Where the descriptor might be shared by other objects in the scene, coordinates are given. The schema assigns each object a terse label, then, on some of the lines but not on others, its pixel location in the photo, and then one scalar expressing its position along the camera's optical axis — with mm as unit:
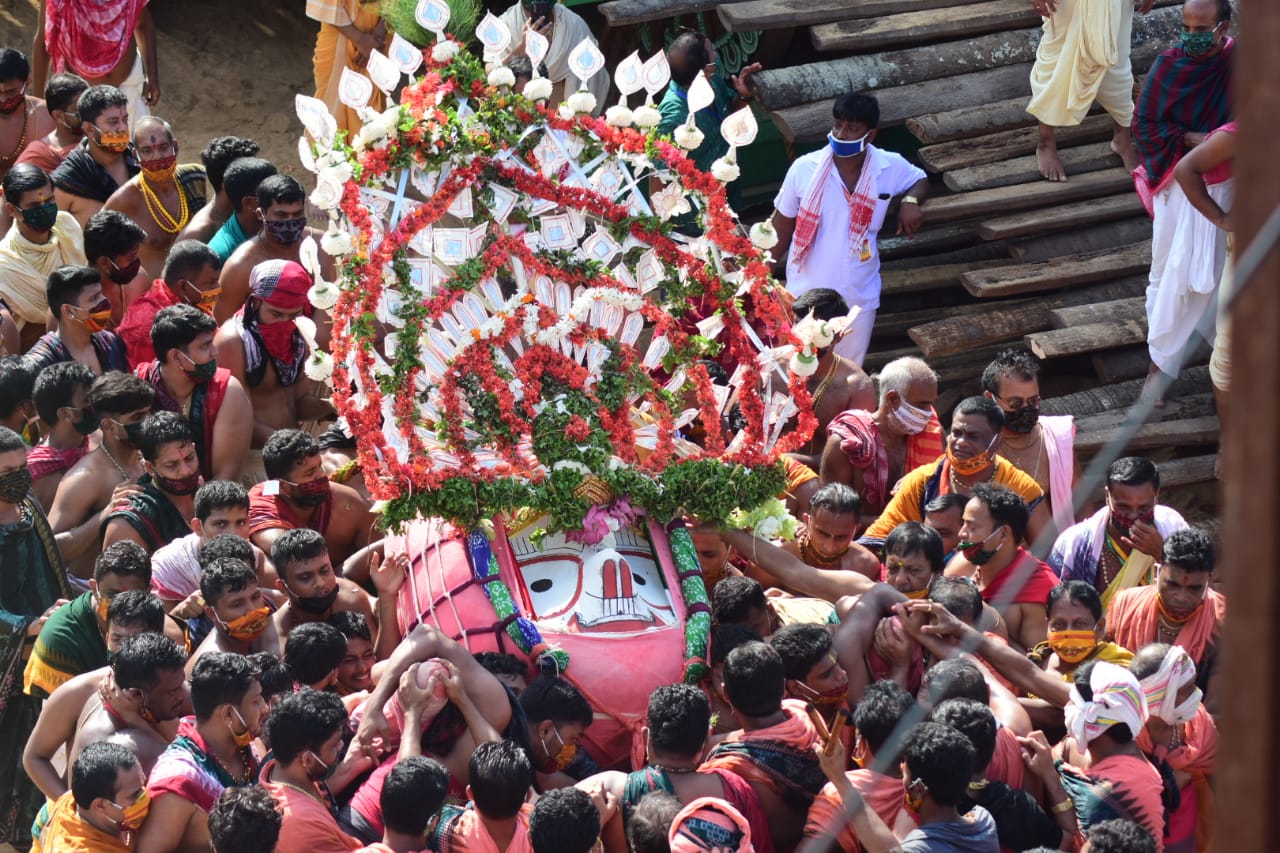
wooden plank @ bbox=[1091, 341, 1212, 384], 18406
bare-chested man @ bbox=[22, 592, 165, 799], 10953
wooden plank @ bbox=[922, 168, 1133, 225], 19172
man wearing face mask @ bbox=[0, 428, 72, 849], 12477
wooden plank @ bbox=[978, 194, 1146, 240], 19219
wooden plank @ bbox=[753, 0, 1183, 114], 19797
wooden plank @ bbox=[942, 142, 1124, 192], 19500
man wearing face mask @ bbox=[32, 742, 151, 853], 9508
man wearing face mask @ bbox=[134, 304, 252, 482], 14125
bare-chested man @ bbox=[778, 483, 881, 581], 13039
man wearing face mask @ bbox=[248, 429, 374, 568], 13102
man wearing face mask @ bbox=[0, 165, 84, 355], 16469
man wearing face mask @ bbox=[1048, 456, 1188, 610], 12625
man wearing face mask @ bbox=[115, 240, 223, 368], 15312
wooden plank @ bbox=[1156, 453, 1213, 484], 17703
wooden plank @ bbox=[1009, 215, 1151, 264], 19453
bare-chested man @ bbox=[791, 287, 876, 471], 15437
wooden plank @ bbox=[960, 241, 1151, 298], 18984
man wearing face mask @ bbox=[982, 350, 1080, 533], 14227
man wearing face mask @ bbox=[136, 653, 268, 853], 9812
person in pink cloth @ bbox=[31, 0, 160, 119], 20953
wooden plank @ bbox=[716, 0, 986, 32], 20094
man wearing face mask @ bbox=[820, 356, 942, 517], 14617
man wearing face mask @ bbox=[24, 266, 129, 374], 14930
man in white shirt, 17609
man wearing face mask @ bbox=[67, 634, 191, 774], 10391
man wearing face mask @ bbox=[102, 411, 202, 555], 12922
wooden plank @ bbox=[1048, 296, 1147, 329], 18641
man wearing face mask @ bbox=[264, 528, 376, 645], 11859
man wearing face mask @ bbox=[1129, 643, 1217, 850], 10258
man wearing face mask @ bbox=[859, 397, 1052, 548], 13484
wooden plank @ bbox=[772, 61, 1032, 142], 19594
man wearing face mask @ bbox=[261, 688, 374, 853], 9484
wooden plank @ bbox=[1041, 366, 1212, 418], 18094
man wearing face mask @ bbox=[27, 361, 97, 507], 13672
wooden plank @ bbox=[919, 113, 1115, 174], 19812
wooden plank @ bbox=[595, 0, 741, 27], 20297
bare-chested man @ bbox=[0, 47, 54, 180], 19203
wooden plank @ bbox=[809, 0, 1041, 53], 20219
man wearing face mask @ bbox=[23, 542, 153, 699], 11695
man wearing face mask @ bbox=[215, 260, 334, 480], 14930
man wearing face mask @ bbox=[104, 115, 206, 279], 17375
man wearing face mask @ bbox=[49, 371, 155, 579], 13359
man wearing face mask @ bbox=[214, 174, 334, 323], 15836
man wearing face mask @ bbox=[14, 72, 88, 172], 19172
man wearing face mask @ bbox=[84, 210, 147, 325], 15914
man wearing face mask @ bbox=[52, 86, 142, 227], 17969
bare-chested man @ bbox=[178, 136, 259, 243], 17109
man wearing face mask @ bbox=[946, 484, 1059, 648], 12539
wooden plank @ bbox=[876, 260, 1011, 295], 19562
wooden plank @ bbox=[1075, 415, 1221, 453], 17516
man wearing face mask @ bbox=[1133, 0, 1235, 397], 16500
